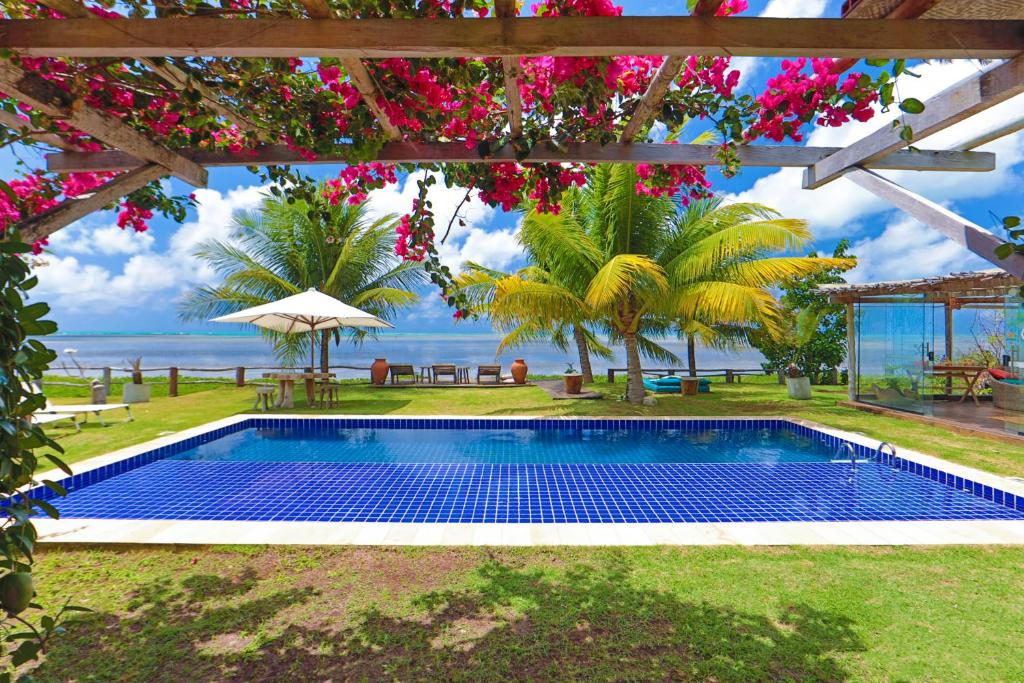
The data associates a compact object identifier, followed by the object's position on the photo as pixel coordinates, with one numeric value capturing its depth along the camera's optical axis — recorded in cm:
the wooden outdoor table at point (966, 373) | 1013
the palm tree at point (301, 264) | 1409
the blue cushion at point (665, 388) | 1351
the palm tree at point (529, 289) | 964
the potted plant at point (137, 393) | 1016
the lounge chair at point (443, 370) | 1510
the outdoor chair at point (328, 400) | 1077
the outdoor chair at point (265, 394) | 983
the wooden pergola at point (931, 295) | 786
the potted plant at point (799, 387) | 1173
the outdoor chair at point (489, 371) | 1494
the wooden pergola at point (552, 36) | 176
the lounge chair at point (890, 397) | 939
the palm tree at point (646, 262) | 914
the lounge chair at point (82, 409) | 744
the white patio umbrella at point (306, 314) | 996
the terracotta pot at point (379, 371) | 1496
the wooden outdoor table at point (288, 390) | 1034
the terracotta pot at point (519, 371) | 1509
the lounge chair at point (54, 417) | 683
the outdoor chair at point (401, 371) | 1545
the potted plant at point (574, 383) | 1223
